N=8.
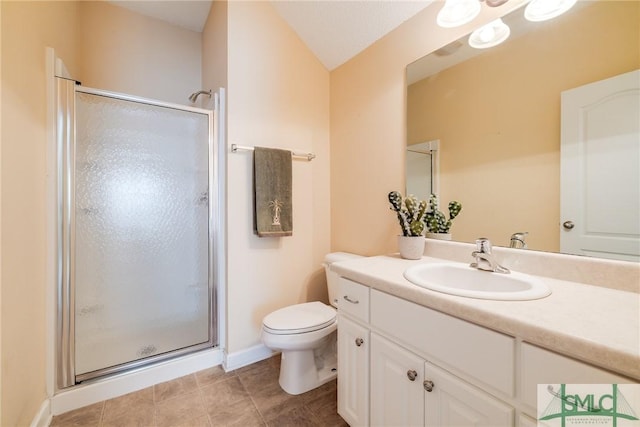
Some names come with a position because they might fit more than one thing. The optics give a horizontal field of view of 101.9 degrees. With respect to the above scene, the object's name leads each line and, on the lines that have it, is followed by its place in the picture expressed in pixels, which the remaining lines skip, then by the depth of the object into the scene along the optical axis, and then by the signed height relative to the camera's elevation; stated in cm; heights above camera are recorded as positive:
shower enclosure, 141 -12
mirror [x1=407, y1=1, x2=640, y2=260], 95 +48
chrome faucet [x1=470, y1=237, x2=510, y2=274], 105 -20
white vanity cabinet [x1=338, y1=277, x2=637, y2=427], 62 -48
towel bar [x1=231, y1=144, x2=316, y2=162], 169 +43
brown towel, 175 +14
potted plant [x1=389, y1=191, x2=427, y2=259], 135 -6
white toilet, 142 -72
